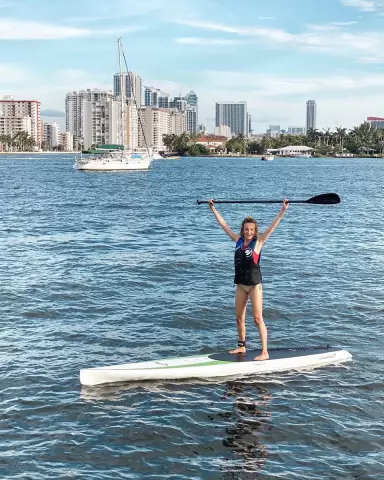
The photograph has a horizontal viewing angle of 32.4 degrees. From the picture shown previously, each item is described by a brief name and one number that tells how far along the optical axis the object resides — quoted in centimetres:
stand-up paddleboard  1155
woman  1162
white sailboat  10231
